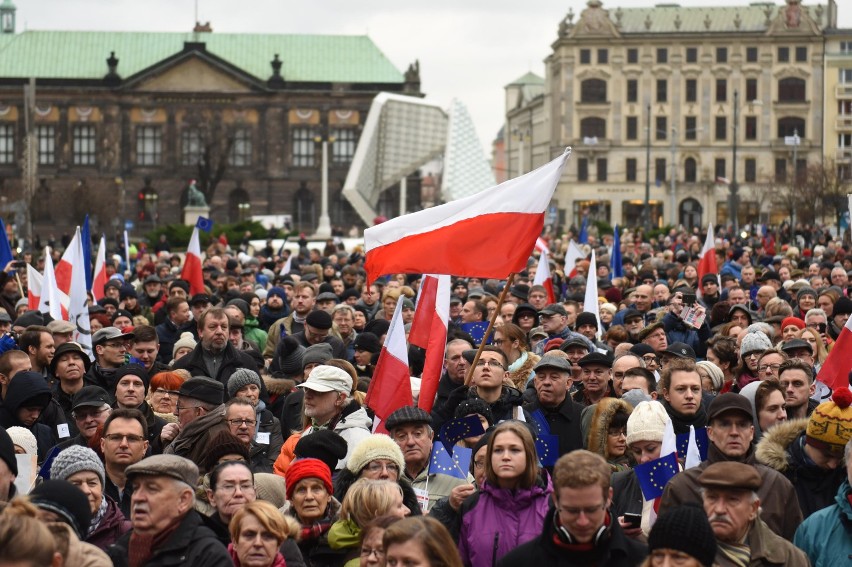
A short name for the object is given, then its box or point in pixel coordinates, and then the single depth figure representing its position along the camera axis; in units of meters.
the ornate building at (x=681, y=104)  101.50
